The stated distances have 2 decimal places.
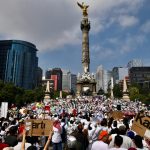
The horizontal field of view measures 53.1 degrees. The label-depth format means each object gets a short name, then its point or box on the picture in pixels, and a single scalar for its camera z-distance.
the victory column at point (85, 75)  36.59
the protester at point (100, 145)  3.81
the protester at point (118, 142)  3.48
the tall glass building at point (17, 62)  82.35
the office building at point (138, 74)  86.42
